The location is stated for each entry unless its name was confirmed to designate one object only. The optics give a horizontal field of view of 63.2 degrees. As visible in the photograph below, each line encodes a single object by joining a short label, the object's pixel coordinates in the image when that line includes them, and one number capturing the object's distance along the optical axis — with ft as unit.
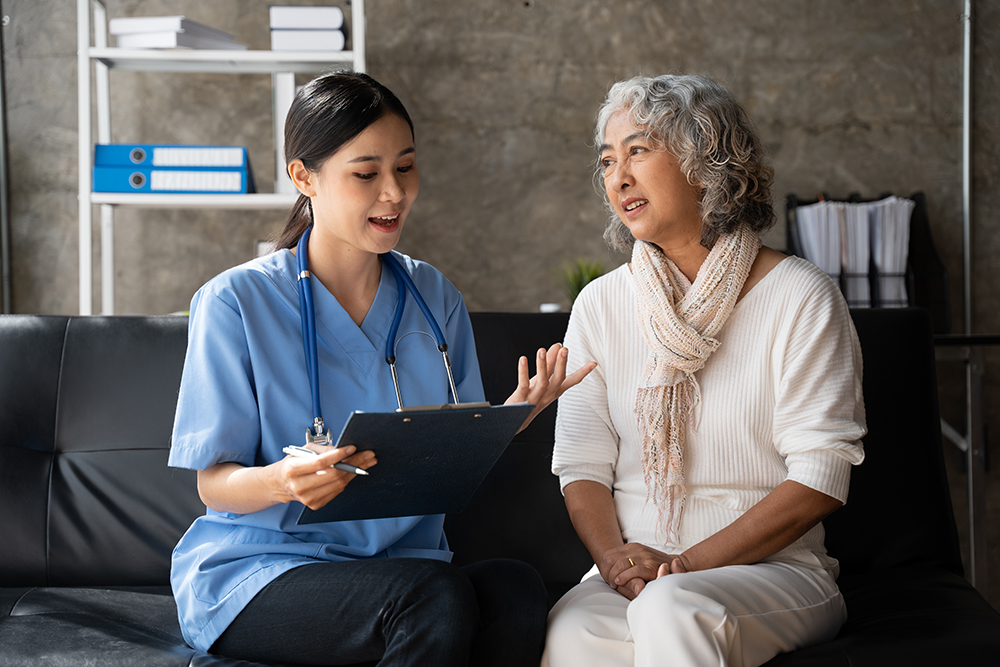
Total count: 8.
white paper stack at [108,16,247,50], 8.71
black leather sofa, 5.95
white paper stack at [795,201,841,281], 9.58
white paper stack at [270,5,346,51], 9.04
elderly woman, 4.51
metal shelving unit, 8.75
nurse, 4.02
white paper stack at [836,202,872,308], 9.50
